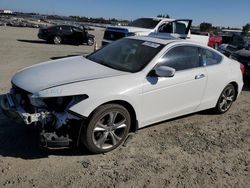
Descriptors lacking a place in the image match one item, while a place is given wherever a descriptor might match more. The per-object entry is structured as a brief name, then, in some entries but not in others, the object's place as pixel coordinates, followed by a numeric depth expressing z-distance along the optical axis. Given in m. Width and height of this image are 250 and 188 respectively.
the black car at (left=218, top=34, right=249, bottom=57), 8.03
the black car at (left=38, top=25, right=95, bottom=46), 13.45
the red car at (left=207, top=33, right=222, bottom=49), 12.51
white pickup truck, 8.27
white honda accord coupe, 2.60
